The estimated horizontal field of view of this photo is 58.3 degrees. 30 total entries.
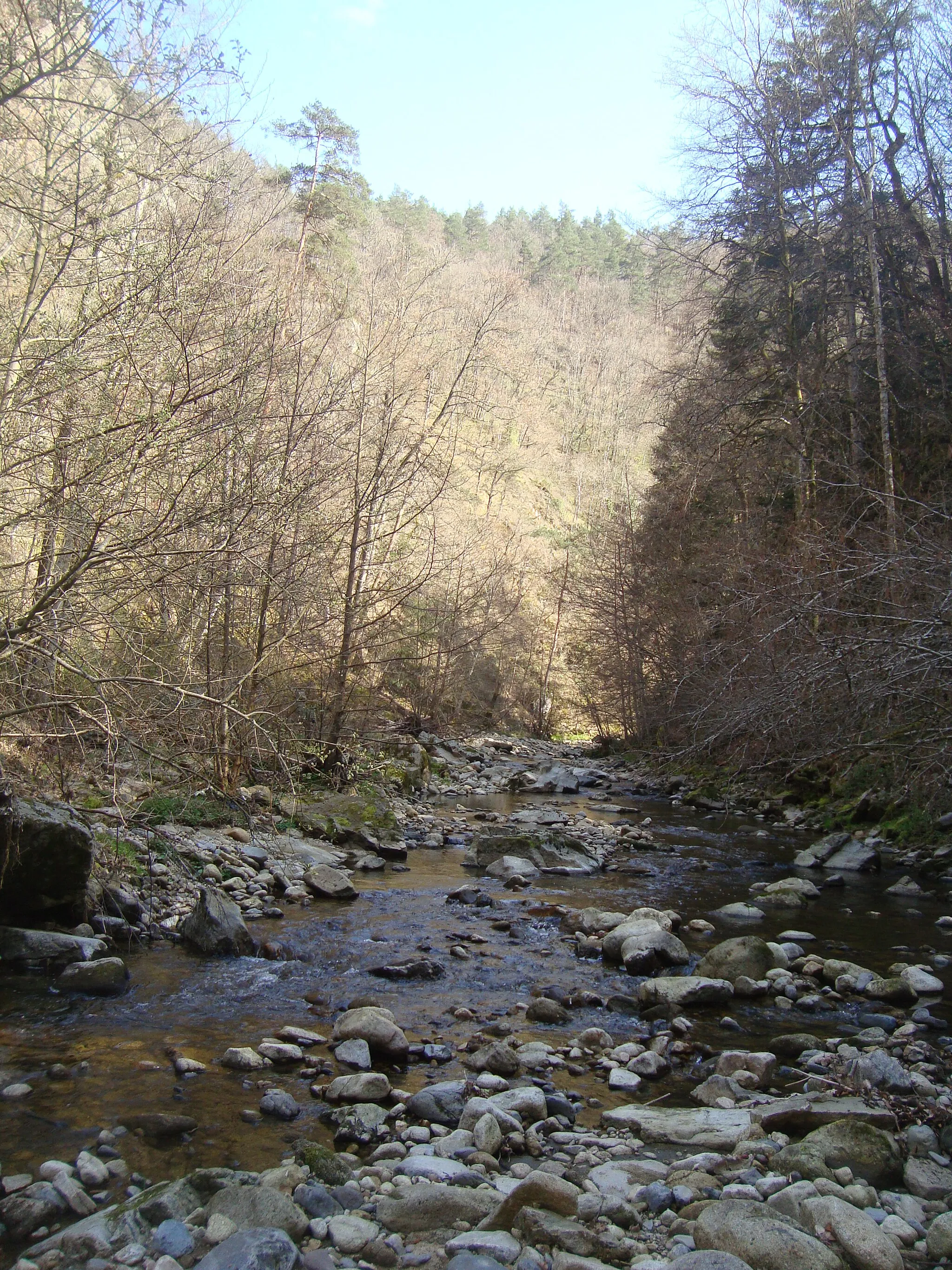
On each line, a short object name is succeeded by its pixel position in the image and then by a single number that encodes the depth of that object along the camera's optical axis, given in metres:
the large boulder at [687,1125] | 3.36
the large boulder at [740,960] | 5.46
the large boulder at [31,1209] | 2.64
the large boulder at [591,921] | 6.53
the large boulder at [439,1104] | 3.54
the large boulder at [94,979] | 4.62
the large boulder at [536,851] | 8.98
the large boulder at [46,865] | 5.00
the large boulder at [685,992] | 5.02
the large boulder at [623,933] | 5.91
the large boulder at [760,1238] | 2.48
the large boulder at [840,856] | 8.81
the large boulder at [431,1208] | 2.74
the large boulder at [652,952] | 5.58
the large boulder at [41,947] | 4.86
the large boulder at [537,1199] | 2.75
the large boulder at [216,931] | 5.45
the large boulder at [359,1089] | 3.64
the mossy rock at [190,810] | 7.55
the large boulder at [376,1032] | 4.12
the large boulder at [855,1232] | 2.53
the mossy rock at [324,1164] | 2.99
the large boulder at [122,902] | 5.65
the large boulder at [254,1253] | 2.40
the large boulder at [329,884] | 7.02
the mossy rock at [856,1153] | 3.10
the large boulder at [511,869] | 8.37
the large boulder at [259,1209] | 2.65
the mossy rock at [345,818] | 9.11
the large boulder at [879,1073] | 3.83
